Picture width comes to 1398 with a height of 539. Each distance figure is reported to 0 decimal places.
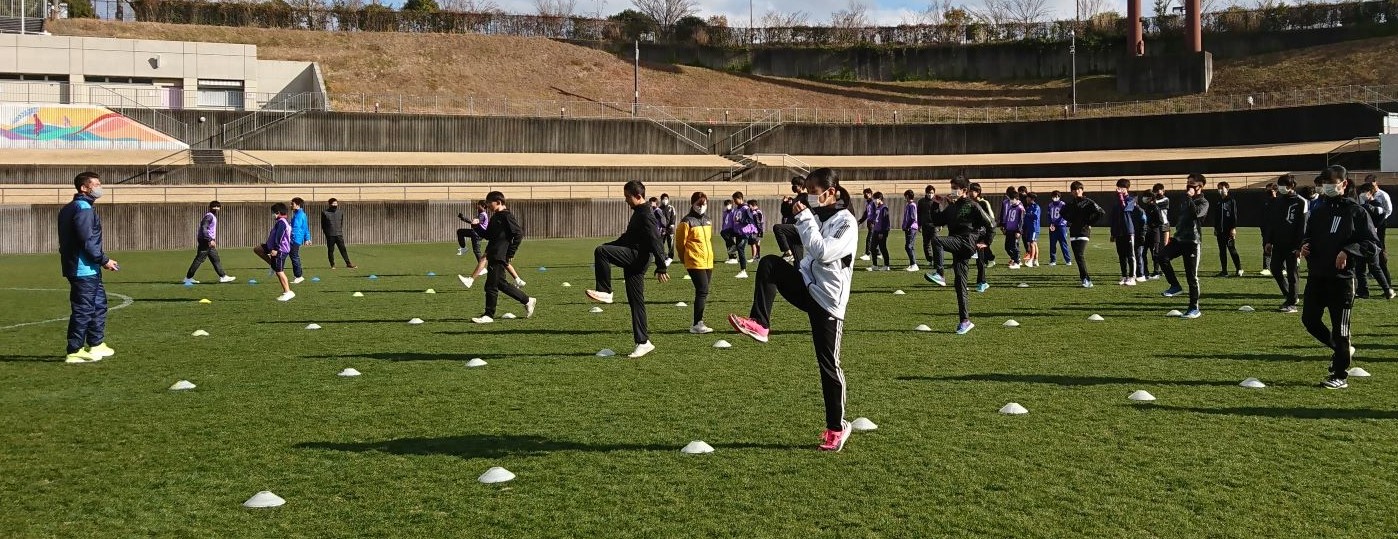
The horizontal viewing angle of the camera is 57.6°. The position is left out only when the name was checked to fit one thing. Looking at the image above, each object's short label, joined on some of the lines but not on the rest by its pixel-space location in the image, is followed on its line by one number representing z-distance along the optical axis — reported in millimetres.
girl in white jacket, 7895
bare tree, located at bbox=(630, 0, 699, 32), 100938
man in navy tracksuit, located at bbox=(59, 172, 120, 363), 12797
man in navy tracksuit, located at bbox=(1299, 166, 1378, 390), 10258
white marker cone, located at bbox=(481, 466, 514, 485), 7290
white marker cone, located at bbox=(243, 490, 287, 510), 6758
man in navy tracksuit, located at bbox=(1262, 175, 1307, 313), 16812
